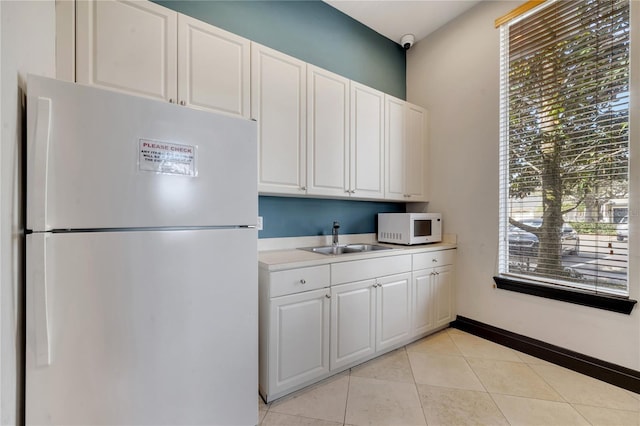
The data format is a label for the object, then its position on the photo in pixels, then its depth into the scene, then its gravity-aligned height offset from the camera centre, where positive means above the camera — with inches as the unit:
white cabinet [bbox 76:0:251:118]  51.8 +33.9
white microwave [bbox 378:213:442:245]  96.0 -5.9
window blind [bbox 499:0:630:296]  68.4 +19.5
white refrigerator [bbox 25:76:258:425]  33.9 -7.4
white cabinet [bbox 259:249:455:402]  61.9 -28.0
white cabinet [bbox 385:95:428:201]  99.4 +24.1
